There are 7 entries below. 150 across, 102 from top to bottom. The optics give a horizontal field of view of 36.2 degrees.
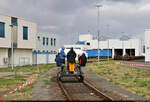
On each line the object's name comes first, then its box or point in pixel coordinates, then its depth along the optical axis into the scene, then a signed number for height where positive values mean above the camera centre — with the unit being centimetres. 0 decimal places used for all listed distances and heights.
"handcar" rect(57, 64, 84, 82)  1477 -106
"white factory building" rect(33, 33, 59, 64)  4710 +186
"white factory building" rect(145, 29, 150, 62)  5209 +237
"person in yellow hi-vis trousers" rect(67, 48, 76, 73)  1467 -30
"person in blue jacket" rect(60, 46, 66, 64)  1557 +2
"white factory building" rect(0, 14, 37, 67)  3622 +268
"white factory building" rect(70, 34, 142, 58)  9378 +428
